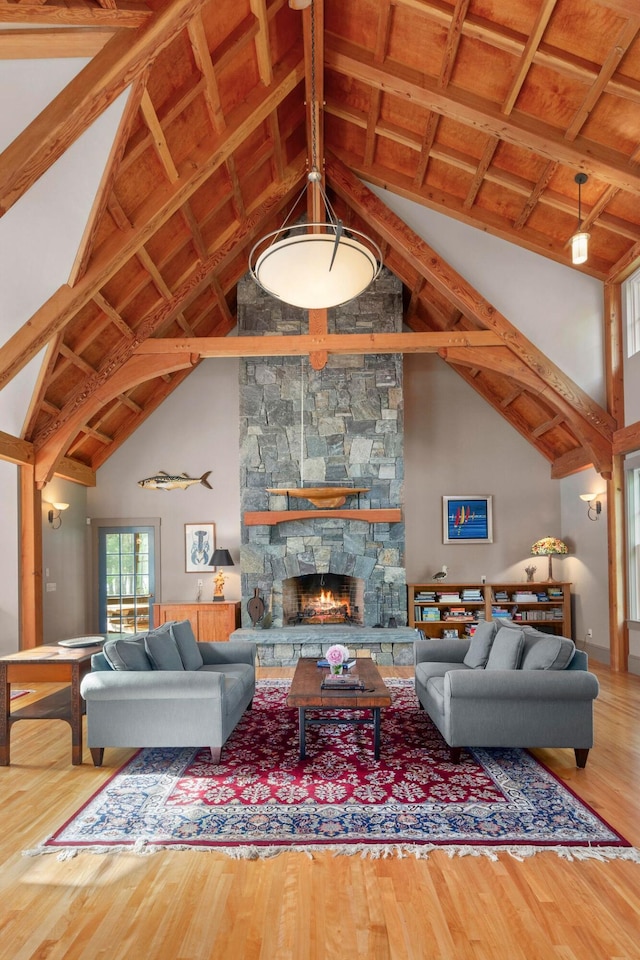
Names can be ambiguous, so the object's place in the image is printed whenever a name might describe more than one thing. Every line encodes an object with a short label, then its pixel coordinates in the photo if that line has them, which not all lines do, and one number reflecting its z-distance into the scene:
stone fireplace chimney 8.94
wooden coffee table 4.57
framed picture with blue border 10.17
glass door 10.34
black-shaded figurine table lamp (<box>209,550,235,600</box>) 9.72
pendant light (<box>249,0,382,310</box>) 4.66
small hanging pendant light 5.39
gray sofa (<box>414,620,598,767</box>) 4.32
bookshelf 9.52
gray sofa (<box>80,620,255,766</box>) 4.43
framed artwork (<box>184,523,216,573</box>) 10.26
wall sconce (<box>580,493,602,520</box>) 8.60
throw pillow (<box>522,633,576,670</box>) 4.45
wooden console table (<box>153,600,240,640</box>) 9.39
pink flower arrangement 5.14
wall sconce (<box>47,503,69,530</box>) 9.04
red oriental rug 3.38
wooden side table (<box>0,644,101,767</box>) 4.66
